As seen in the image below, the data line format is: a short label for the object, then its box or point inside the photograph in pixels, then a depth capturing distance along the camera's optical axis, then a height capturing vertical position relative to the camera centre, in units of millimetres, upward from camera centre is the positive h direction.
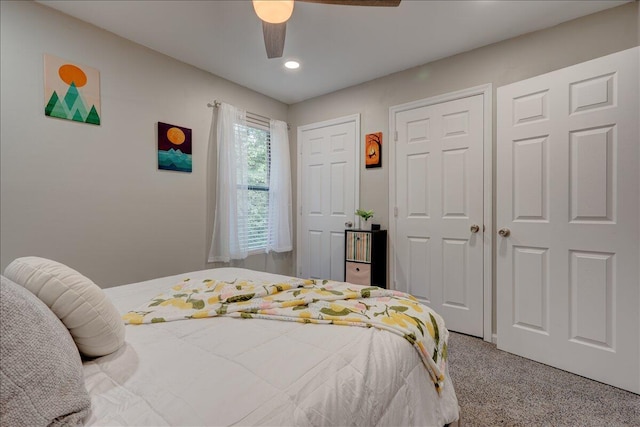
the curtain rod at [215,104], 3106 +1168
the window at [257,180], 3496 +406
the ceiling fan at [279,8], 1374 +991
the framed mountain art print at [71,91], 2098 +918
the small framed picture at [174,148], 2717 +627
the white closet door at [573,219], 1870 -42
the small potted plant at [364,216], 3113 -31
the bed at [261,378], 720 -477
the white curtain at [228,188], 3129 +271
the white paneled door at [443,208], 2629 +49
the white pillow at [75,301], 859 -268
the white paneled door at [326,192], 3465 +264
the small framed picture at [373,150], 3211 +706
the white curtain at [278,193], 3723 +262
